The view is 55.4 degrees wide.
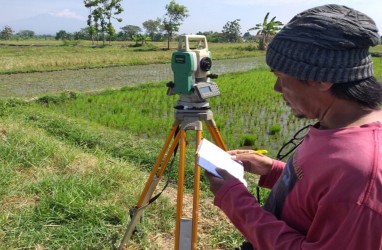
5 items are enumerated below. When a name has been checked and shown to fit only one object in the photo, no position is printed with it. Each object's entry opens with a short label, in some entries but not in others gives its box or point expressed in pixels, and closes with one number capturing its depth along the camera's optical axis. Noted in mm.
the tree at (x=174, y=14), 32844
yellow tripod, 1892
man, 746
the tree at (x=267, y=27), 28203
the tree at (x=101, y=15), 33056
